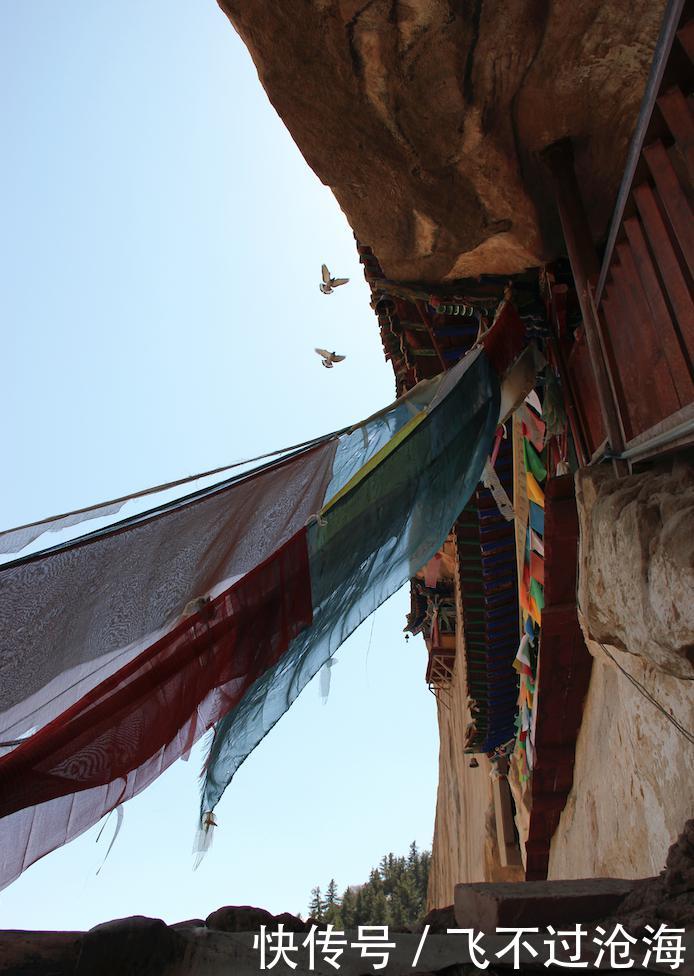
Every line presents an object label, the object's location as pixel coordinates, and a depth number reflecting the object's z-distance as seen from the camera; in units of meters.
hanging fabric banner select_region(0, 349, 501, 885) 1.89
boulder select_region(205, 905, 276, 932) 1.75
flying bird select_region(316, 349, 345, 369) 5.52
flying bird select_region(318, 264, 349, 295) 5.44
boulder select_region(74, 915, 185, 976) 1.47
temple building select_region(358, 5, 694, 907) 1.88
